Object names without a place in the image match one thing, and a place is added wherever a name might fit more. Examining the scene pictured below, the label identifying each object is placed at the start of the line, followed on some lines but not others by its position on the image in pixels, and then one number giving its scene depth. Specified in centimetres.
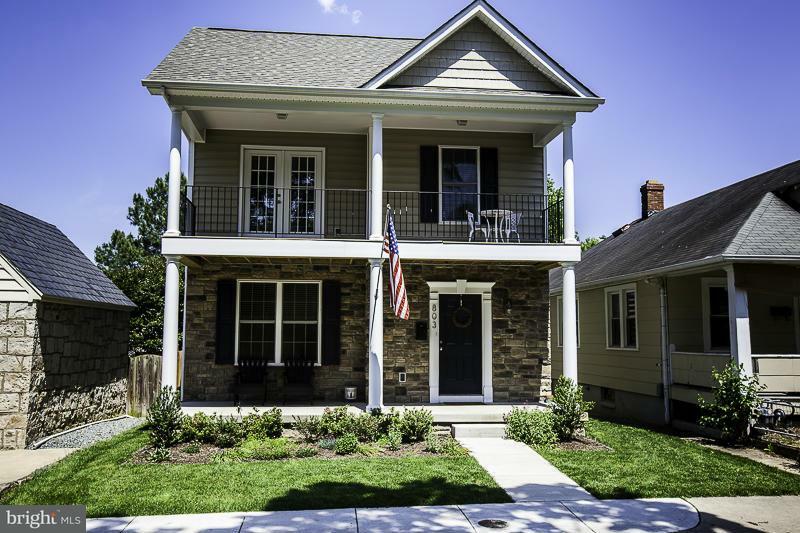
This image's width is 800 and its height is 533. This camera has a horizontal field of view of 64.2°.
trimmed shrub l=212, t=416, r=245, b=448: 972
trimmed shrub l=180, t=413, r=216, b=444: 982
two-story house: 1186
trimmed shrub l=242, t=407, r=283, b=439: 1002
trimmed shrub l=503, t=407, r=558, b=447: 1023
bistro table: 1230
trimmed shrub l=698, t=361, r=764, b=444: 1023
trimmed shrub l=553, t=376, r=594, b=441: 1039
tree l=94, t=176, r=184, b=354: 3094
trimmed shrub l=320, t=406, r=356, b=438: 1013
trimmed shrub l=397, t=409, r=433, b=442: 1010
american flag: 1019
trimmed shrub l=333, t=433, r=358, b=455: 940
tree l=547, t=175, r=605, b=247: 1282
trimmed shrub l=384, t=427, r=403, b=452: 969
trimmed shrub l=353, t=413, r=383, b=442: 1006
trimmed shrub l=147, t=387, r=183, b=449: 960
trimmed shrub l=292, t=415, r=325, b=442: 1023
